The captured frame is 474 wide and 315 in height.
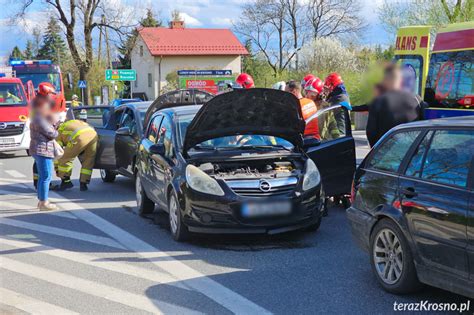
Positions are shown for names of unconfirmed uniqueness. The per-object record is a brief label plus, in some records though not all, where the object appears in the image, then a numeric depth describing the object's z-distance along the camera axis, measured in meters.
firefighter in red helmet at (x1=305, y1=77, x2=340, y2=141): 8.66
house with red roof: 58.44
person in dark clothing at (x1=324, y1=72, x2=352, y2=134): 8.64
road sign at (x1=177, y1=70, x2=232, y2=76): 37.50
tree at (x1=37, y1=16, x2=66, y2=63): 82.06
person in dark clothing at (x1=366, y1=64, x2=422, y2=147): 7.76
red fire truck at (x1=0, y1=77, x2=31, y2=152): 18.30
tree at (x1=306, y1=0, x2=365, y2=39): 58.19
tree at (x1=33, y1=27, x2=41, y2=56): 87.85
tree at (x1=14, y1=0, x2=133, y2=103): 39.31
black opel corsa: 6.67
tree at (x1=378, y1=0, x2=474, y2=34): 23.12
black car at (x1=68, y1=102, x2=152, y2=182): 10.71
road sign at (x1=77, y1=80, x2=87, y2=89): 38.77
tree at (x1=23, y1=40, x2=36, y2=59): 103.01
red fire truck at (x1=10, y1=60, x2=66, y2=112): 25.91
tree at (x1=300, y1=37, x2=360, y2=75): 42.97
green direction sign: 36.38
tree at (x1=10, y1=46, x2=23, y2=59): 103.97
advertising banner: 37.59
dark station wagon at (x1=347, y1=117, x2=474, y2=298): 4.25
